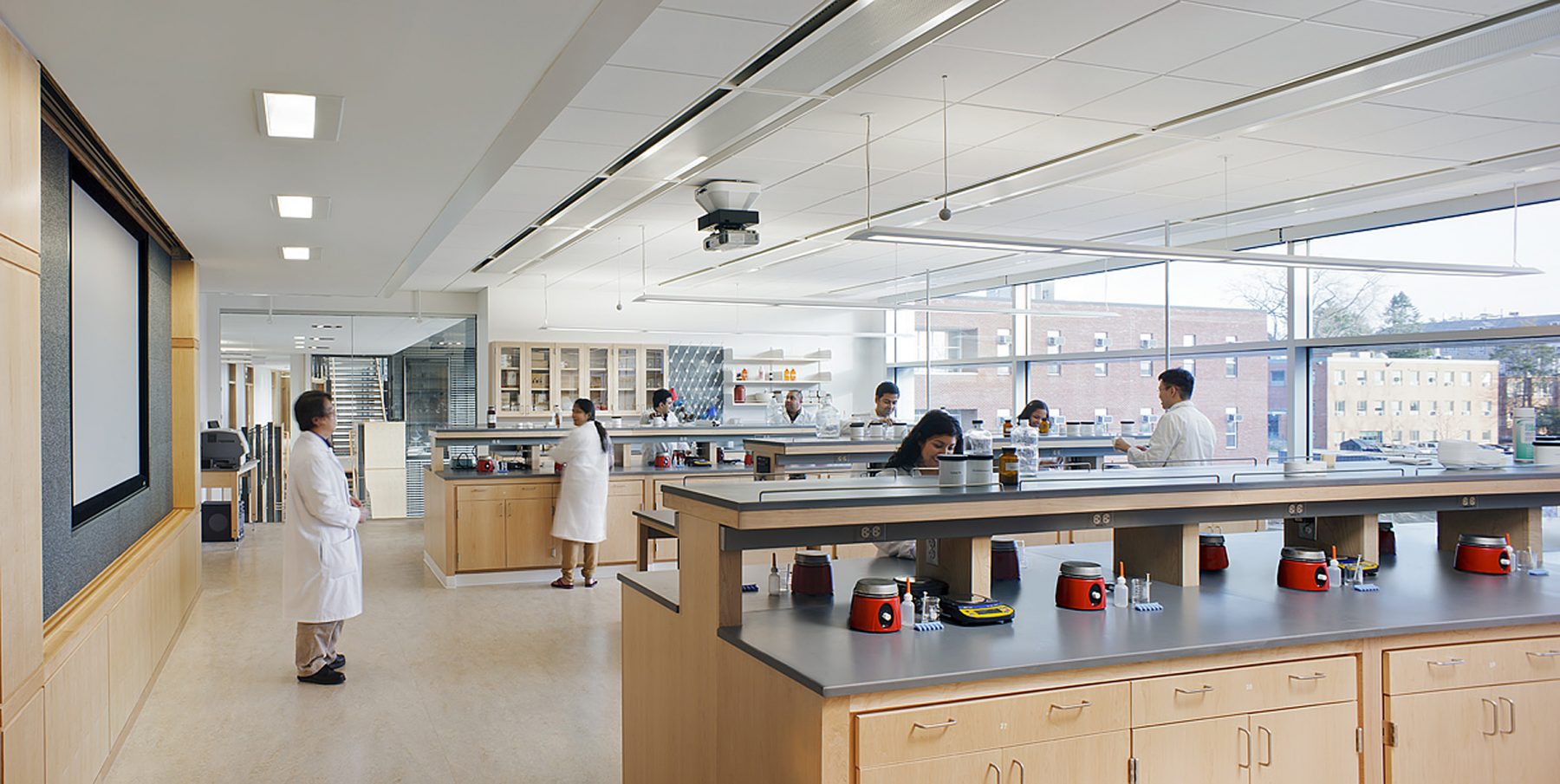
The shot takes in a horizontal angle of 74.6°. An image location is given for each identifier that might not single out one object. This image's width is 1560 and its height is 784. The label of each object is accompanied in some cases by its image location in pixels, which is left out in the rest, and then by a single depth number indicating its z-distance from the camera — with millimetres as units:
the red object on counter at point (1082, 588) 3025
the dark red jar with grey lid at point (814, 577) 3195
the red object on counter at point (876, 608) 2717
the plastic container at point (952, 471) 3104
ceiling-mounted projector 6188
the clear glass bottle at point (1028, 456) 4613
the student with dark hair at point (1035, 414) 8672
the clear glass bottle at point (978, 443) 3201
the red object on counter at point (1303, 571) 3342
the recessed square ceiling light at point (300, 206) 5336
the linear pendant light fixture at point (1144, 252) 4582
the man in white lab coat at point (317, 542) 4996
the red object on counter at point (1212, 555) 3701
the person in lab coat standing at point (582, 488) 7527
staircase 12859
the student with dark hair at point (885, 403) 8789
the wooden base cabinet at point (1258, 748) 2574
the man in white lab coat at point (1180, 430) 6129
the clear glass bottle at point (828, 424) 8570
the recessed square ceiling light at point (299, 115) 3590
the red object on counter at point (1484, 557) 3689
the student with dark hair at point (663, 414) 9047
